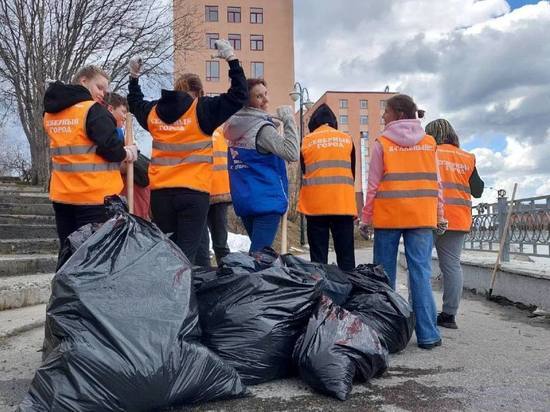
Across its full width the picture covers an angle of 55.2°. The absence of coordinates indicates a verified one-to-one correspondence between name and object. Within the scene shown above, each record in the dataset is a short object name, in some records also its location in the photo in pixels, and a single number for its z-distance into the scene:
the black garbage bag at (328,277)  3.14
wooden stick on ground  5.93
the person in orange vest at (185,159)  3.17
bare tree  10.62
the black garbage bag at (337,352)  2.47
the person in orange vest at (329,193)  3.93
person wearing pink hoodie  3.52
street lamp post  15.56
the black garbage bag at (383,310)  3.09
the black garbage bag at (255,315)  2.59
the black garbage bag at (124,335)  2.09
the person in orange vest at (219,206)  4.47
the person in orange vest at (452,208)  4.19
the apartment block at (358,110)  64.94
